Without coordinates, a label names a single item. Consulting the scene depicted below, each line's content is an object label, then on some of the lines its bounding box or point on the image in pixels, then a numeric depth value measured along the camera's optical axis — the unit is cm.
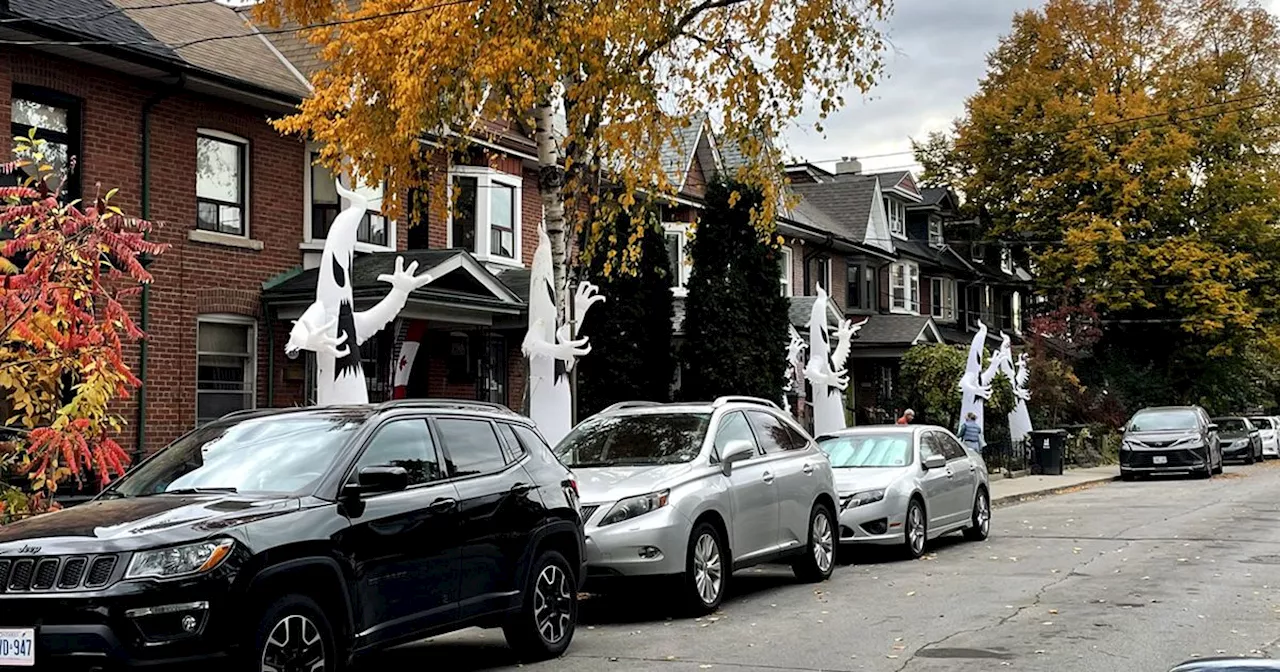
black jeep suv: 648
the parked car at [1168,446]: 3269
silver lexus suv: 1087
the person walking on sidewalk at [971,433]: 2922
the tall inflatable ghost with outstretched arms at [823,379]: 2494
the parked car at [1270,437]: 4700
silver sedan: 1530
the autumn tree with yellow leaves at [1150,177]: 4712
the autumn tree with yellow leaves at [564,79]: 1492
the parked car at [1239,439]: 4228
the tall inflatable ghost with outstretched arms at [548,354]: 1619
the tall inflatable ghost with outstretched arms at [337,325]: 1345
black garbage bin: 3372
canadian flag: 2169
